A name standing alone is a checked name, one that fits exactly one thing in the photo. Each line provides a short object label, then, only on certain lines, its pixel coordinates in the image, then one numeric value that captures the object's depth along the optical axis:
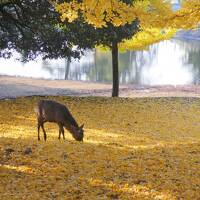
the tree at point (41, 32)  21.47
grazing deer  12.70
